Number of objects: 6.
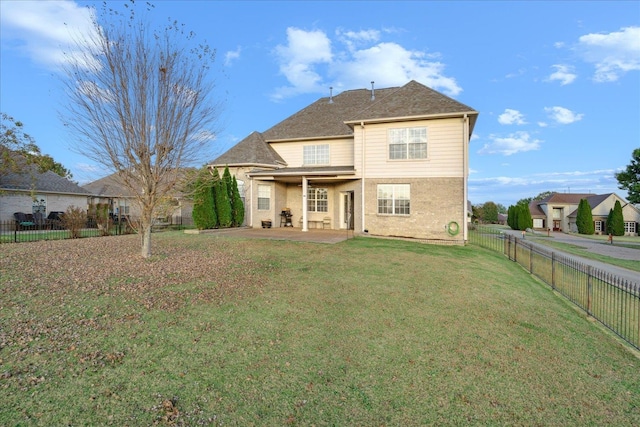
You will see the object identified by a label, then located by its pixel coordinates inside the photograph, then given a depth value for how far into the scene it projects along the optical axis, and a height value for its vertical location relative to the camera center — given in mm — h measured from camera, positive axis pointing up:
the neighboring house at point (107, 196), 30288 +1910
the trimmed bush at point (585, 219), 44906 -639
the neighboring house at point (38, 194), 22109 +1664
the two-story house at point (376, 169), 15281 +2447
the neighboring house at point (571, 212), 46031 +506
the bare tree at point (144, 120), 8133 +2569
